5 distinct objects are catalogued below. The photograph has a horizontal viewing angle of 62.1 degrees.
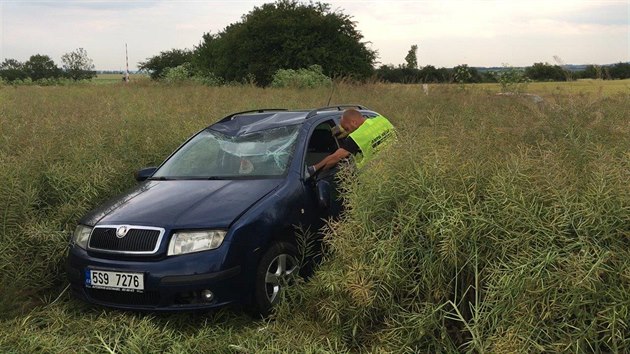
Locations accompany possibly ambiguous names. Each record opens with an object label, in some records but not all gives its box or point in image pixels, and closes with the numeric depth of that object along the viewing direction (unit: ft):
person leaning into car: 16.34
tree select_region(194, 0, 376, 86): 95.45
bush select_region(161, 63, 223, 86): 95.54
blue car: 12.40
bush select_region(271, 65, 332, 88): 70.54
